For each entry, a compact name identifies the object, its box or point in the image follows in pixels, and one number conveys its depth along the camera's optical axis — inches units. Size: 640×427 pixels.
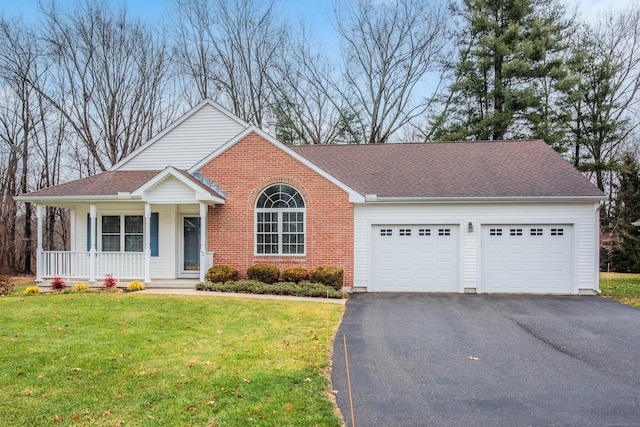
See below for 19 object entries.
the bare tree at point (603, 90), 1027.3
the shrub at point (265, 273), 511.5
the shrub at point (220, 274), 510.9
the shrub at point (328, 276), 499.5
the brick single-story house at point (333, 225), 519.5
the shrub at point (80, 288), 491.8
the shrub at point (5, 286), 495.8
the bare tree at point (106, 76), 959.0
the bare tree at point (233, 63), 1066.1
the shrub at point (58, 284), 500.1
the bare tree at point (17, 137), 938.1
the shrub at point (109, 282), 500.4
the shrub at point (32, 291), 477.4
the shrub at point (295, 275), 510.6
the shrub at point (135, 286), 494.9
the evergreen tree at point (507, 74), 977.5
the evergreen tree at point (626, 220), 916.0
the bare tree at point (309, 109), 1097.4
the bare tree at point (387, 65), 1076.5
